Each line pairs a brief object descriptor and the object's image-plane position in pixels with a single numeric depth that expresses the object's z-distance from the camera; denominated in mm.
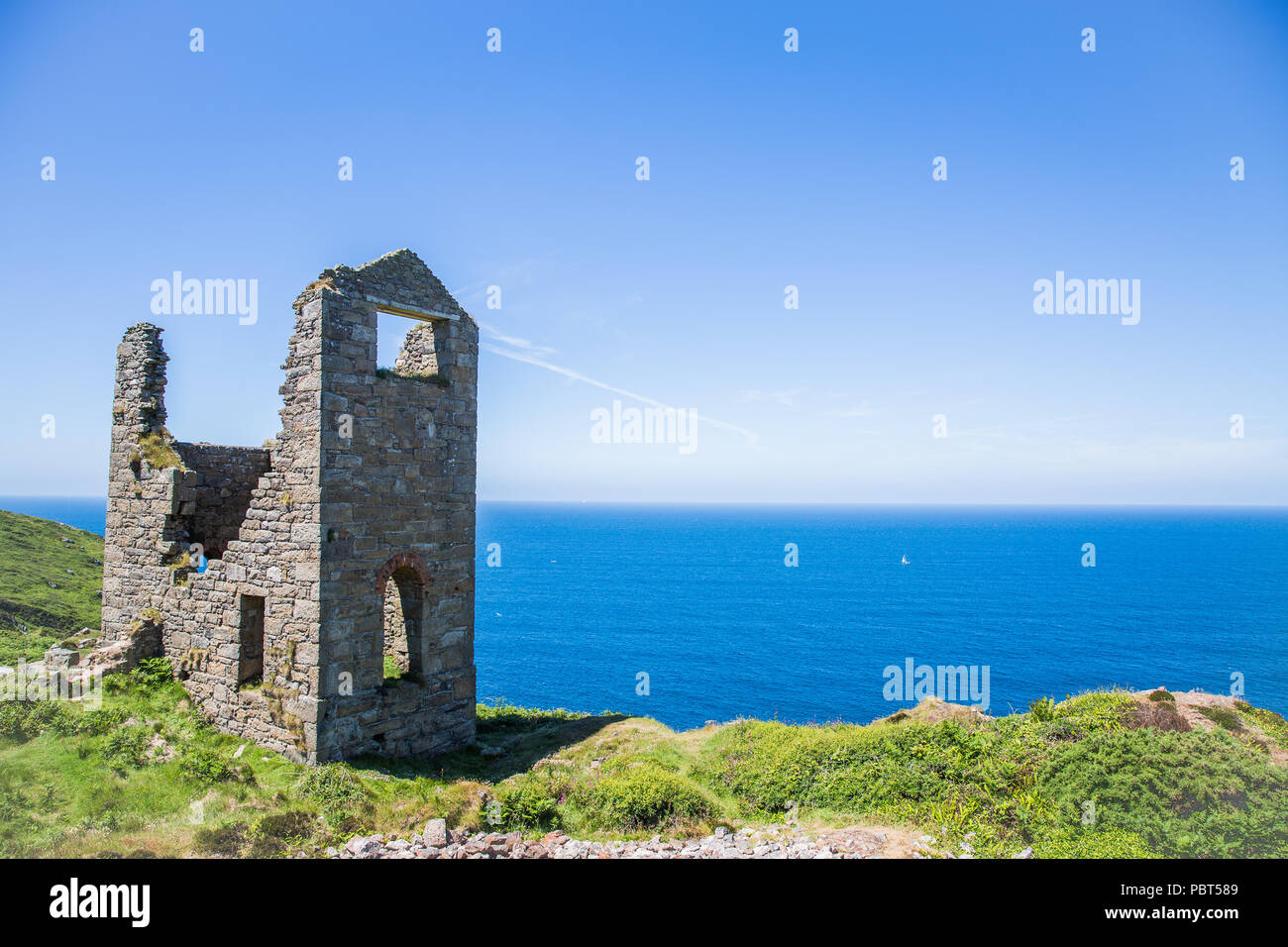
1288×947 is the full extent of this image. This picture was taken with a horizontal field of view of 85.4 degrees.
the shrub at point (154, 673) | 15117
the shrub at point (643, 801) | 11477
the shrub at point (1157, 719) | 12398
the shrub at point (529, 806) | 11586
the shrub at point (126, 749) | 12183
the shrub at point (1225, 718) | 13164
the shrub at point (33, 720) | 12773
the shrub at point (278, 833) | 10016
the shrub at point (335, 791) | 11344
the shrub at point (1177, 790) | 9414
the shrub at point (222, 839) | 9883
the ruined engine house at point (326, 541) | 13383
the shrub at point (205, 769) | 12133
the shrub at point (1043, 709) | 13990
